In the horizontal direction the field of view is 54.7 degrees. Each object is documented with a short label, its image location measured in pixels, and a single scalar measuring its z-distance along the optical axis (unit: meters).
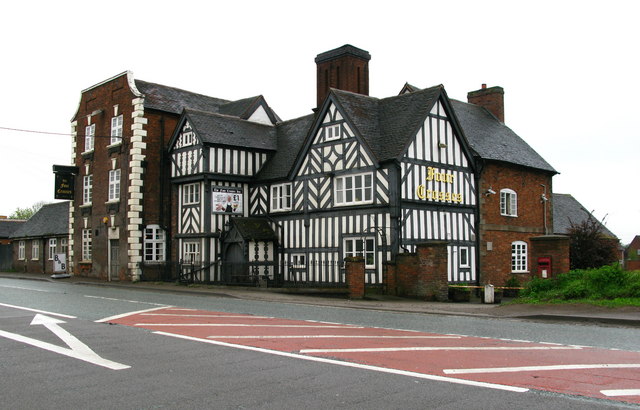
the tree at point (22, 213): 107.94
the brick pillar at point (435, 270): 23.00
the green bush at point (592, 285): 17.64
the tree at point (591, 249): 32.31
